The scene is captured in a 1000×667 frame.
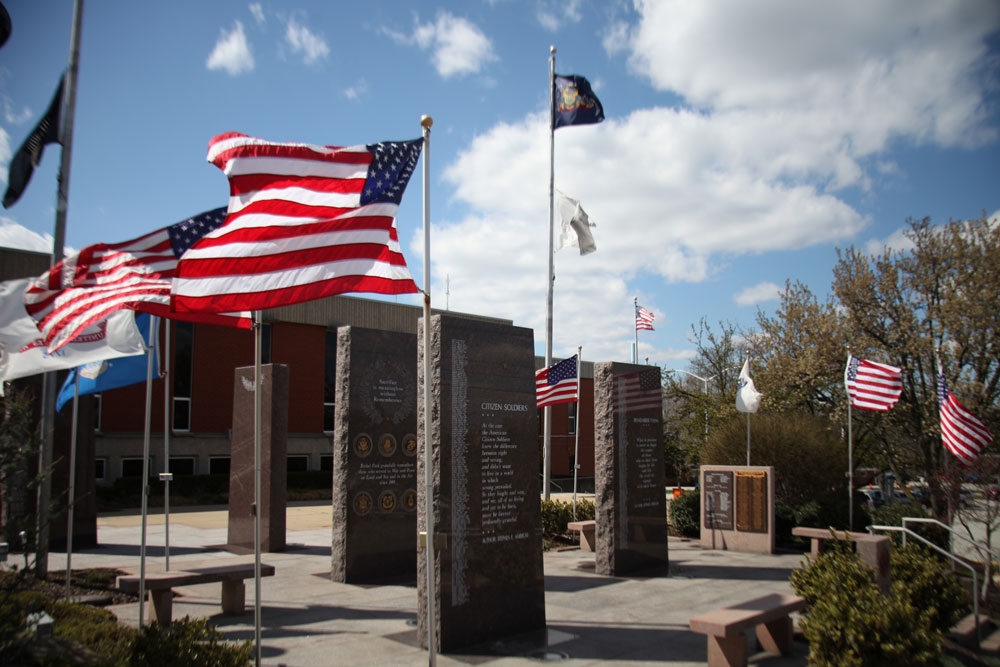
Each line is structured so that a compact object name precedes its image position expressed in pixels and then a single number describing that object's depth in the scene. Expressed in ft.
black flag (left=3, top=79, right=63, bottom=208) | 31.68
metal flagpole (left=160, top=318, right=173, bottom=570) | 31.50
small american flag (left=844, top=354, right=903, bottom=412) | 47.03
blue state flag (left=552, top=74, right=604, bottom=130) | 57.98
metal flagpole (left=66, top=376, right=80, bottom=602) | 27.16
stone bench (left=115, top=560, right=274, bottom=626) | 25.54
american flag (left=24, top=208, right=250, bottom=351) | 23.25
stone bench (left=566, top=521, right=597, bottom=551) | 45.88
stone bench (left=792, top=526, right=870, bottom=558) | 42.73
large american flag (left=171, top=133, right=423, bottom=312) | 17.20
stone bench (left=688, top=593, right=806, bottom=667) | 20.16
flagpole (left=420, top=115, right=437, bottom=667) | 17.91
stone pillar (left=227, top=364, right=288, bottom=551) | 43.50
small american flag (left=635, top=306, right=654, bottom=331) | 77.00
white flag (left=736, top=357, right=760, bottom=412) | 51.26
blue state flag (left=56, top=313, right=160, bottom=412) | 34.81
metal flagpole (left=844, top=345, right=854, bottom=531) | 47.01
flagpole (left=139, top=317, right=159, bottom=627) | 23.52
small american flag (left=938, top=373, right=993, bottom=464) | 42.06
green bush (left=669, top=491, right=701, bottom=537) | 52.49
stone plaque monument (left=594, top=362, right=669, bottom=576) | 37.04
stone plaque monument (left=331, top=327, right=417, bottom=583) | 34.60
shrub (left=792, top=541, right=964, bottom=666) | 19.12
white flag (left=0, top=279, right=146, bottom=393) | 24.45
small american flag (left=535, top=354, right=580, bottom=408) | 48.37
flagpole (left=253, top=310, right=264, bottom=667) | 16.77
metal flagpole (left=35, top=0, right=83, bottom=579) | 31.48
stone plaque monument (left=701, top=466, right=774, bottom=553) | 45.55
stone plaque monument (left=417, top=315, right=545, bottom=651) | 23.29
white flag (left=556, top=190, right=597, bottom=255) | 57.62
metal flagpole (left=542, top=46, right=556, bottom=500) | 55.83
